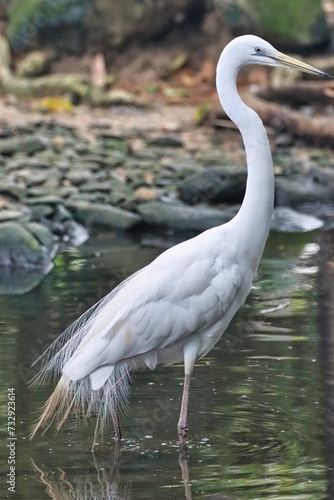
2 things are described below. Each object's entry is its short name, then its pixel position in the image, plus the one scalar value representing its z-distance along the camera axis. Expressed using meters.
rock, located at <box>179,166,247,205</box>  13.10
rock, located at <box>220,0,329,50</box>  19.36
